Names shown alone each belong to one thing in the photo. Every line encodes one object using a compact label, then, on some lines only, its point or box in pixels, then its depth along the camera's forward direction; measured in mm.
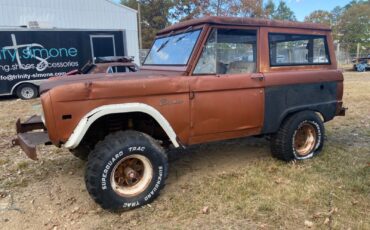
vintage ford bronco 3516
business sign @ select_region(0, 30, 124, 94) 12633
